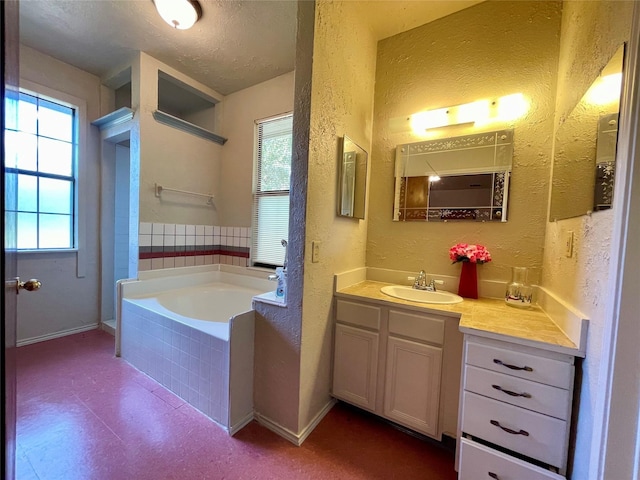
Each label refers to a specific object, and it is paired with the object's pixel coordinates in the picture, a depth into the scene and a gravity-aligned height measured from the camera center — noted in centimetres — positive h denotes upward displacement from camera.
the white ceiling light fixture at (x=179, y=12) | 170 +148
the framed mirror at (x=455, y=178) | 166 +42
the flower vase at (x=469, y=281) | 165 -28
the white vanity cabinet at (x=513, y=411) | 99 -72
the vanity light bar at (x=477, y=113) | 161 +86
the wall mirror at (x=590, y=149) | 86 +39
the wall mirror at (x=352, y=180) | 170 +38
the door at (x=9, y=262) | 65 -13
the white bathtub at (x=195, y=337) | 154 -83
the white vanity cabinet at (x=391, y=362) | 140 -77
